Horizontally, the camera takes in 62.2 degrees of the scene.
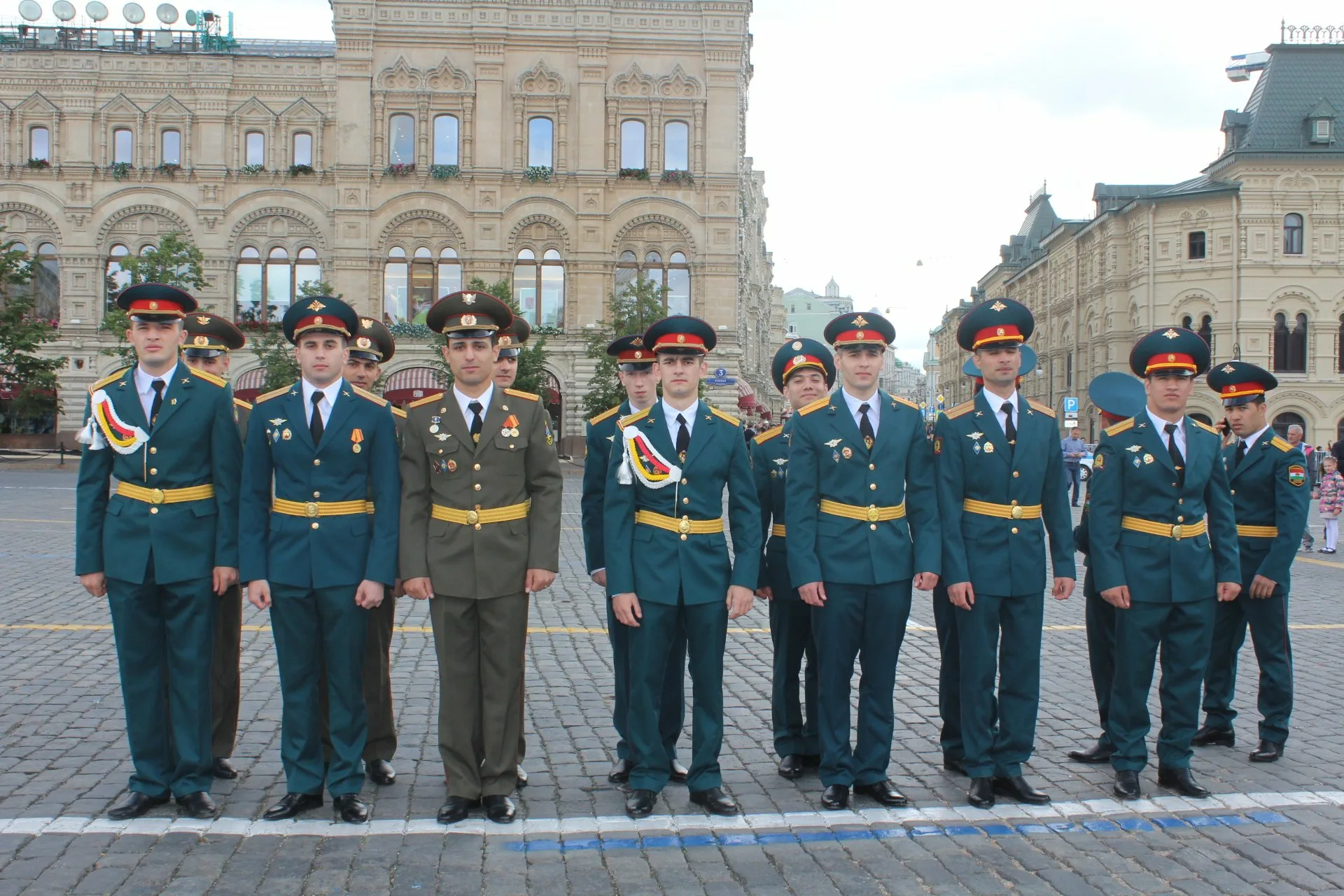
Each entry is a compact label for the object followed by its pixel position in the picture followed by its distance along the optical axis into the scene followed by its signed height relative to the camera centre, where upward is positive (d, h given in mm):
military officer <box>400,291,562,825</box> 5391 -582
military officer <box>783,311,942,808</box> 5613 -563
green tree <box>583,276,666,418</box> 37000 +3651
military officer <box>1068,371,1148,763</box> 6332 -1254
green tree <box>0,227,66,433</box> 36438 +2589
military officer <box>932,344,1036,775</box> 6078 -1388
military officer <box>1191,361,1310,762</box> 6477 -742
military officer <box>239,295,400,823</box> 5328 -552
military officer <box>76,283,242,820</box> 5332 -530
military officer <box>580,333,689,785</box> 5836 -625
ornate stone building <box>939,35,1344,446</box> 51469 +8907
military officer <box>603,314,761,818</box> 5496 -609
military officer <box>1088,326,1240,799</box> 5809 -637
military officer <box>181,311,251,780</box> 5863 -1360
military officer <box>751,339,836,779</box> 6145 -963
